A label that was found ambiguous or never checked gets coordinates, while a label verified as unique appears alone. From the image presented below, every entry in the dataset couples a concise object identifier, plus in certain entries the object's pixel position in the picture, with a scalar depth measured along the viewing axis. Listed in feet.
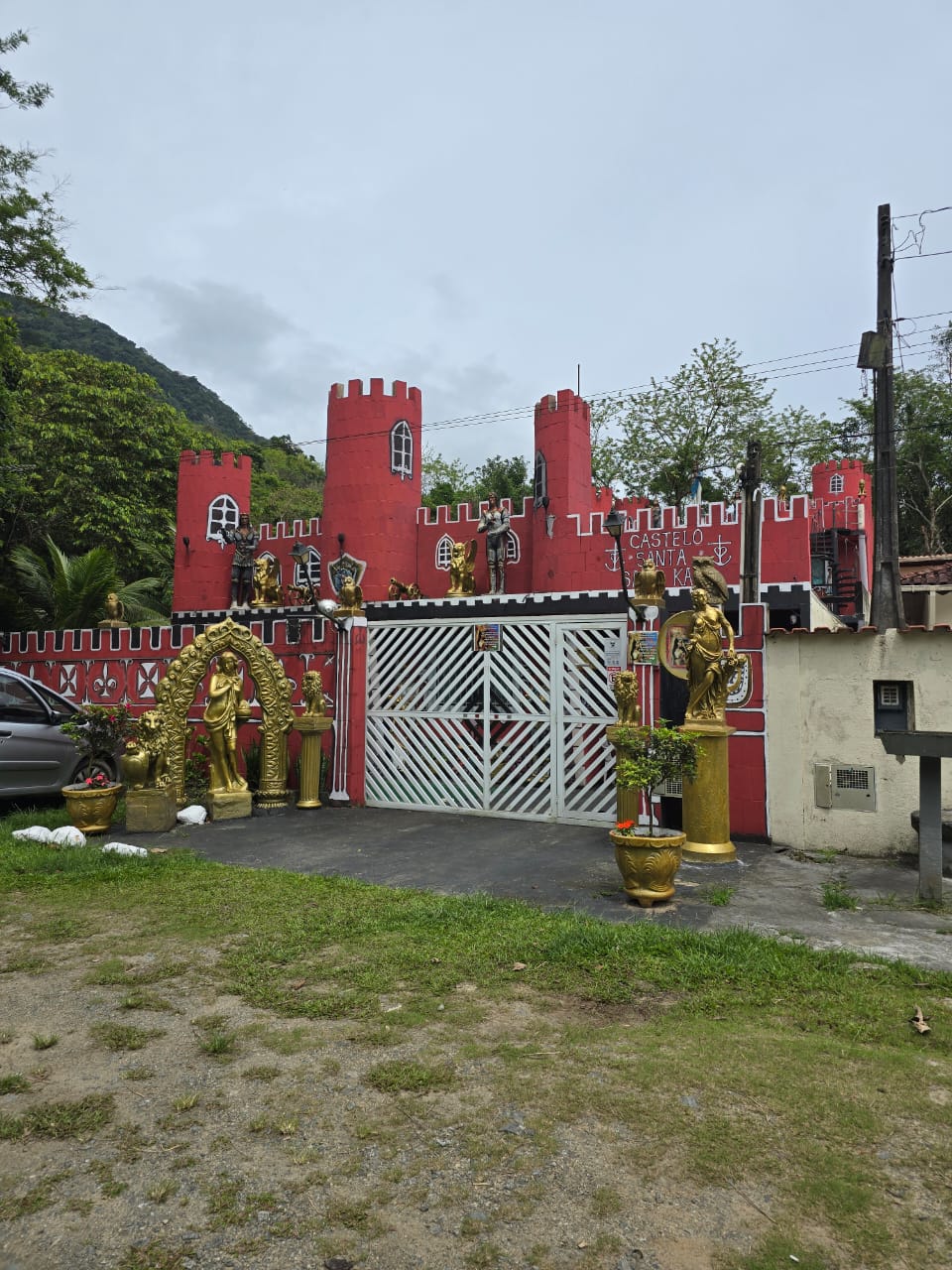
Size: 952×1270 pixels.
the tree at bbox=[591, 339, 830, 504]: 99.19
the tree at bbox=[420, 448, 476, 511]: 135.33
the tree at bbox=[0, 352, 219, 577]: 75.82
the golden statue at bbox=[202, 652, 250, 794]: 32.12
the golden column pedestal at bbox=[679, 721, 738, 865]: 24.45
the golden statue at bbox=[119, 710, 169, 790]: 30.19
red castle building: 31.86
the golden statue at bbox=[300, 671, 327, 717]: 34.55
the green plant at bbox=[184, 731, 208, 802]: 36.73
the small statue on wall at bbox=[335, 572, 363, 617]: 36.47
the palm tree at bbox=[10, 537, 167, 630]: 55.72
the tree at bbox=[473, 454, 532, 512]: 133.39
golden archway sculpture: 32.48
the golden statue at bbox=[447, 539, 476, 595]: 61.36
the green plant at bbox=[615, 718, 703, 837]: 20.81
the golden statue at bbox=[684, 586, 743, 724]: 24.98
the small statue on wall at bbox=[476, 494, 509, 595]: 61.46
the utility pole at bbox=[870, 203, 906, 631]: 40.09
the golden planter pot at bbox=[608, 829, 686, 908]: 19.15
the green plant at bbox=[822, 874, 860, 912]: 19.47
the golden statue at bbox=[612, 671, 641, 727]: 27.96
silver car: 30.94
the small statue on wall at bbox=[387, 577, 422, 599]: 62.28
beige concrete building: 25.44
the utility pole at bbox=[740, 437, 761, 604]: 41.22
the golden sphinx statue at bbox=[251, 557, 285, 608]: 65.67
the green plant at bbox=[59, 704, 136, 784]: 30.94
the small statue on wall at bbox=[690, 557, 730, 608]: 26.08
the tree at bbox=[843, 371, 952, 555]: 104.99
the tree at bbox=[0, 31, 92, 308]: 44.88
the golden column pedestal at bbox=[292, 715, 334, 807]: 34.65
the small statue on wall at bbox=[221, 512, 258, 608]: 67.21
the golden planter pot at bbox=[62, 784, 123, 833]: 28.63
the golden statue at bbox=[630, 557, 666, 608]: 28.55
